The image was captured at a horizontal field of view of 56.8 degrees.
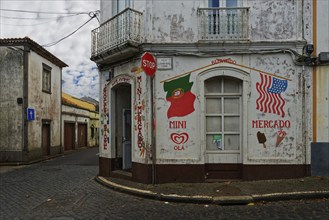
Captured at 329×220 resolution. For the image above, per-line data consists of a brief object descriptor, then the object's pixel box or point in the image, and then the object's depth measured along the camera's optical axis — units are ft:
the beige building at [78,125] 72.18
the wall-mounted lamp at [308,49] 27.55
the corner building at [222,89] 27.55
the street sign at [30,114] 49.65
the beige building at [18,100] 49.08
